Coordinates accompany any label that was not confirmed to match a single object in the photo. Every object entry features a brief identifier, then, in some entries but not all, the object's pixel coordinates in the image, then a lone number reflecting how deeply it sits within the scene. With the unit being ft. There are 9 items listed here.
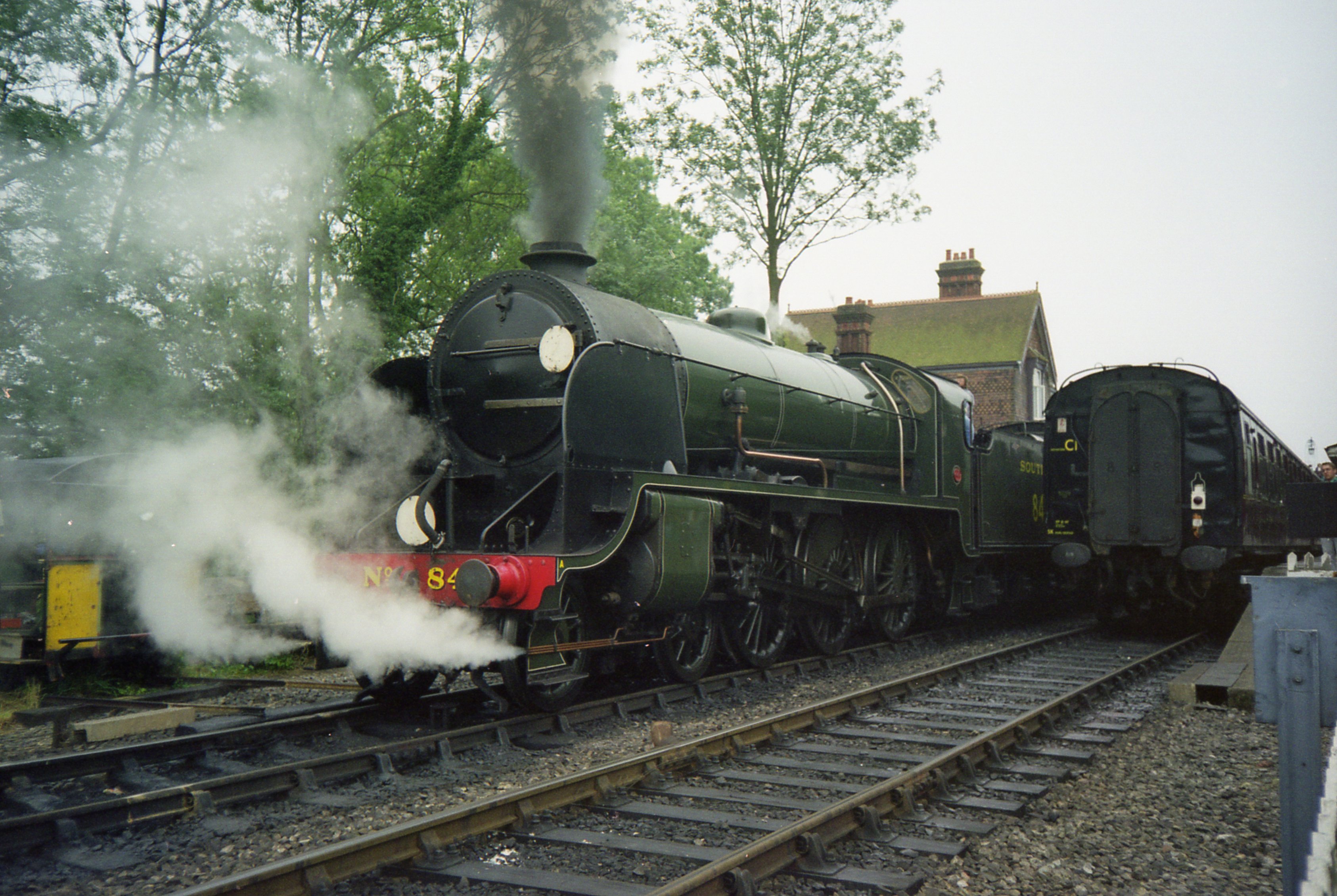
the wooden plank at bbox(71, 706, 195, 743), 19.67
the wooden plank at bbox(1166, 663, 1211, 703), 23.50
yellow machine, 24.06
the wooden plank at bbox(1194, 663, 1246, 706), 22.95
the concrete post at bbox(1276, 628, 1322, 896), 8.57
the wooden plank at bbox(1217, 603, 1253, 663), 27.17
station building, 97.40
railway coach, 34.35
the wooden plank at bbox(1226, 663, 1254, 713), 21.97
